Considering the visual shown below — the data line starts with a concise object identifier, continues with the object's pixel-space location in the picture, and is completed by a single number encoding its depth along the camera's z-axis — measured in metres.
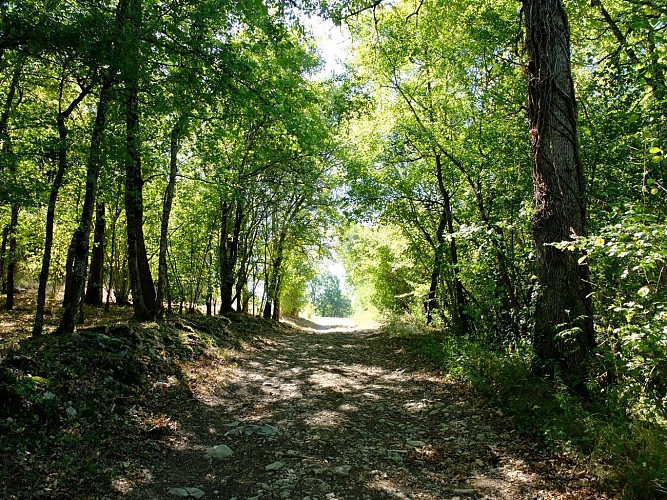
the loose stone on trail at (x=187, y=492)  3.92
